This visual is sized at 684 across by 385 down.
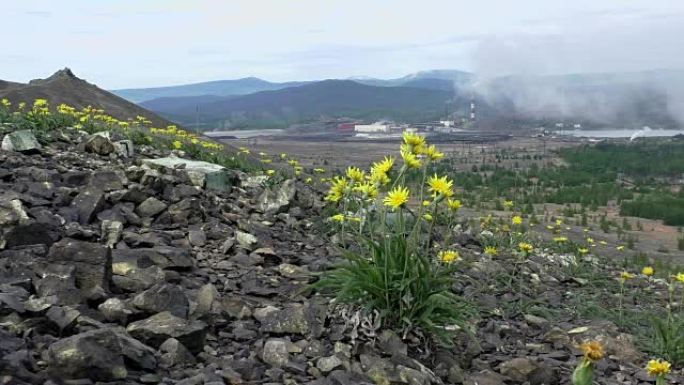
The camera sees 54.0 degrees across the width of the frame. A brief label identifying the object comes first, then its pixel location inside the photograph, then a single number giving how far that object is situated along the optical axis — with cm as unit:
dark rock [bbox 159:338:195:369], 342
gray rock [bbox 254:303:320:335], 407
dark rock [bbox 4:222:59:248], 446
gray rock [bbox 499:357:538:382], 407
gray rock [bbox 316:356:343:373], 366
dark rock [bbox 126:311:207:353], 355
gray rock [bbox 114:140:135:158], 776
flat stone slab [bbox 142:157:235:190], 730
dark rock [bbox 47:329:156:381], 297
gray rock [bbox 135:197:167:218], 593
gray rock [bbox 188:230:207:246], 554
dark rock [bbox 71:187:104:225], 538
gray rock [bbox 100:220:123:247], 509
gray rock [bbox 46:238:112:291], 404
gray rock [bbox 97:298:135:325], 373
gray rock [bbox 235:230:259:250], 570
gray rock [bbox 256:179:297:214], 713
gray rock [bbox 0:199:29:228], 466
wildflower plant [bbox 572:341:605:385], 287
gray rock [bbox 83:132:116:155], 765
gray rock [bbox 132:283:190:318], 386
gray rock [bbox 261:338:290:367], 369
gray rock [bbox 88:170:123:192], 609
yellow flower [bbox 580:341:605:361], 286
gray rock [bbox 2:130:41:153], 697
